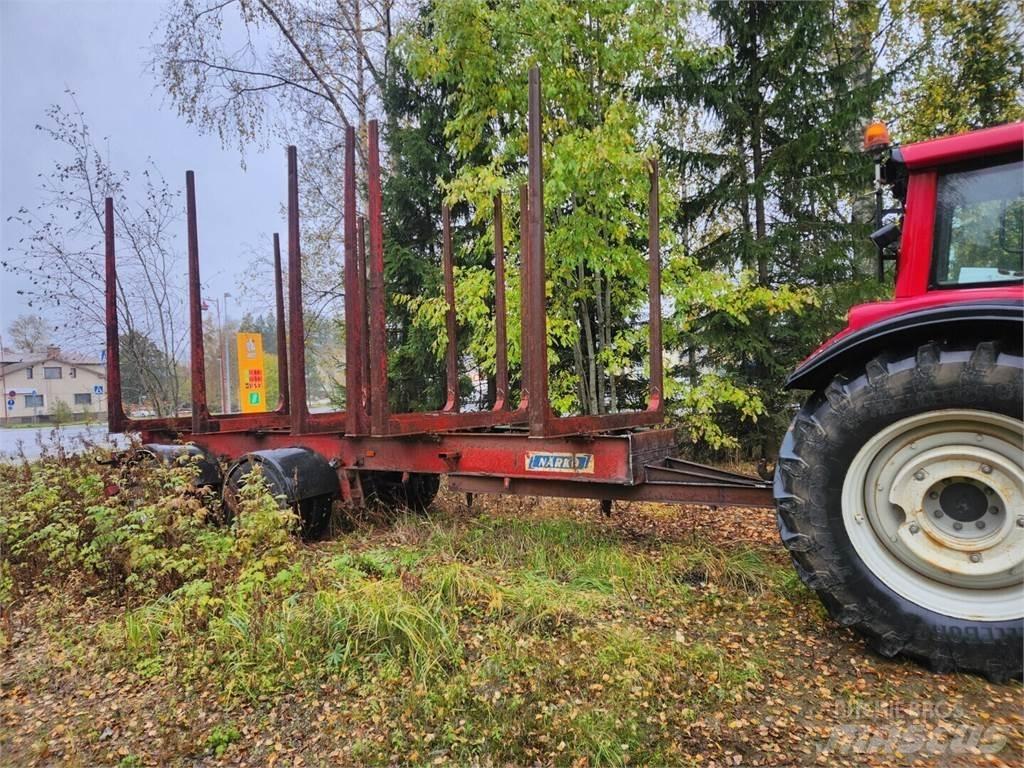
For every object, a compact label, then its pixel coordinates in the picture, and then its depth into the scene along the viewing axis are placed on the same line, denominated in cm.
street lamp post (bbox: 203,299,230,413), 2087
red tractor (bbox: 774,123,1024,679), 233
